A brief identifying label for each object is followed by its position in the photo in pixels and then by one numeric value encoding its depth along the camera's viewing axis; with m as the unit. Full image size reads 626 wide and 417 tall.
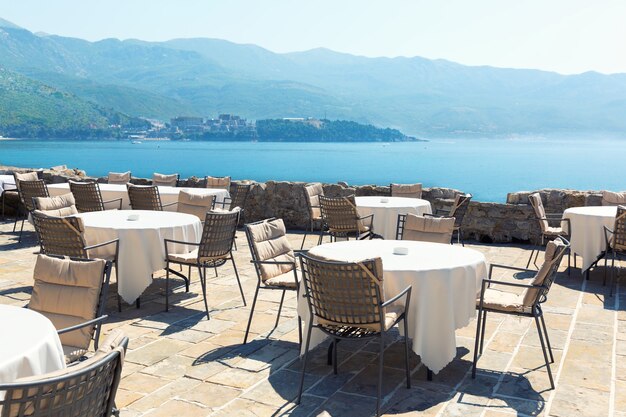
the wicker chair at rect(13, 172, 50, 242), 8.49
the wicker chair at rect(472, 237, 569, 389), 3.92
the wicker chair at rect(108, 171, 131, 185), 10.31
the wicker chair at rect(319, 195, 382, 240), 7.13
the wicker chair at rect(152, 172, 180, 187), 9.88
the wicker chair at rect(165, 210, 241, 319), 5.38
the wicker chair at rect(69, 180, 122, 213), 8.00
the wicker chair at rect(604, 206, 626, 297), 6.17
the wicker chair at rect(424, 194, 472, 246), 7.21
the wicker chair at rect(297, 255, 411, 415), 3.48
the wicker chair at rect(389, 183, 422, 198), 8.73
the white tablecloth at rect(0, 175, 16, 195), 10.42
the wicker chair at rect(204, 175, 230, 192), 9.52
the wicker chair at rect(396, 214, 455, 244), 5.54
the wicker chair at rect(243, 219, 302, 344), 4.57
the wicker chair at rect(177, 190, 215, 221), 7.50
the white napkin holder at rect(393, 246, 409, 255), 4.34
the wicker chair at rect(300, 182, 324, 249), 8.13
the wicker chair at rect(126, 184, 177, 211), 7.73
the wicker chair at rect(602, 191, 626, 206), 7.88
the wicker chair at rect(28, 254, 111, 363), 3.30
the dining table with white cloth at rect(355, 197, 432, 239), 7.37
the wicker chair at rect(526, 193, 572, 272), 7.18
